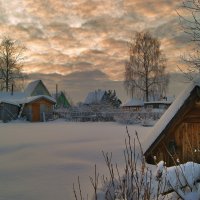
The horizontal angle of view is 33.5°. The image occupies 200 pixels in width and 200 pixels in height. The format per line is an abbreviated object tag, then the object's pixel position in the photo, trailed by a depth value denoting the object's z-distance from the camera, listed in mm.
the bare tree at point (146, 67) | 46344
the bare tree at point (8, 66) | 53844
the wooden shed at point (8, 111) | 38969
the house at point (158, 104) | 51500
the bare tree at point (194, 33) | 11820
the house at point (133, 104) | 54903
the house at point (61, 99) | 75062
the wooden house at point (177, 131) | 7797
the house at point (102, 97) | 69175
